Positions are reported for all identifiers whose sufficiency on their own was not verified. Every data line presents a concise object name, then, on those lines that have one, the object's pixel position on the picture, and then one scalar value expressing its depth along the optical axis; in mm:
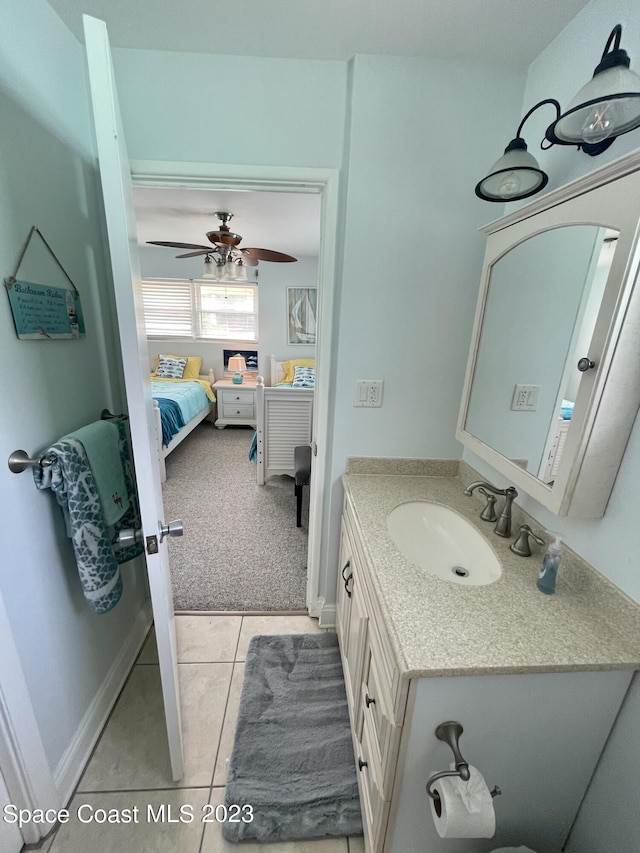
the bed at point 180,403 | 3330
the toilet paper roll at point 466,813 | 632
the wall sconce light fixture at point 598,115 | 680
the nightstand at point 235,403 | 4703
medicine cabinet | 737
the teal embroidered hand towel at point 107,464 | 1030
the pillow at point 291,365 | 4855
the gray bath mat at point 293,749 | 1028
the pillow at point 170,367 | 4746
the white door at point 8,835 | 891
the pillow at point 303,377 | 4375
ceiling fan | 2836
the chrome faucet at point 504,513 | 1065
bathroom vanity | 685
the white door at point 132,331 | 648
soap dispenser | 840
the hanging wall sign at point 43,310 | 861
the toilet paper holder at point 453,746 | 651
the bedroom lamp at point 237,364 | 4973
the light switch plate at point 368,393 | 1395
